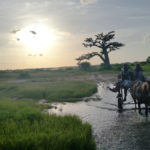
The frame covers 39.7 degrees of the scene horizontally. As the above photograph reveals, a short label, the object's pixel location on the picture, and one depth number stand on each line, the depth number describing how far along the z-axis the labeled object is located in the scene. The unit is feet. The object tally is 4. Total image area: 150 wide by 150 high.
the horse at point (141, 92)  36.76
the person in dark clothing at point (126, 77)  47.75
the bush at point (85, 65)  235.17
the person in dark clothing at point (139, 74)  46.54
